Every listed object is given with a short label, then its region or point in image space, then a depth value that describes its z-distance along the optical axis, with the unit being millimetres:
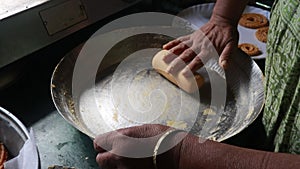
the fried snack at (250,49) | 1126
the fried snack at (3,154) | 711
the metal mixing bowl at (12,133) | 685
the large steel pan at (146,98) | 828
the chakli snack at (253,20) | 1267
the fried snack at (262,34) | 1220
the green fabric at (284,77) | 664
